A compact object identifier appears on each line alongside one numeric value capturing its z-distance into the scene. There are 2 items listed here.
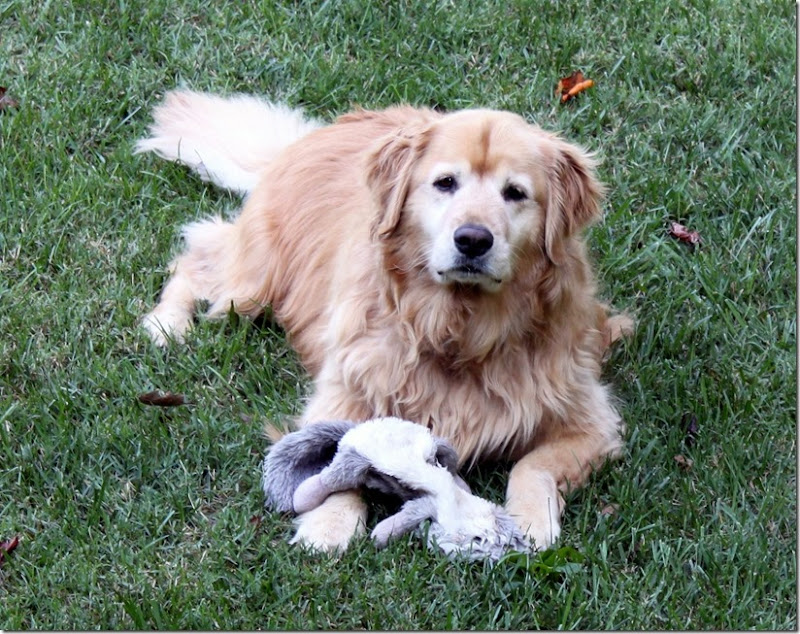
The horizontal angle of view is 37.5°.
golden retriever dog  3.99
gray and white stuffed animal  3.81
